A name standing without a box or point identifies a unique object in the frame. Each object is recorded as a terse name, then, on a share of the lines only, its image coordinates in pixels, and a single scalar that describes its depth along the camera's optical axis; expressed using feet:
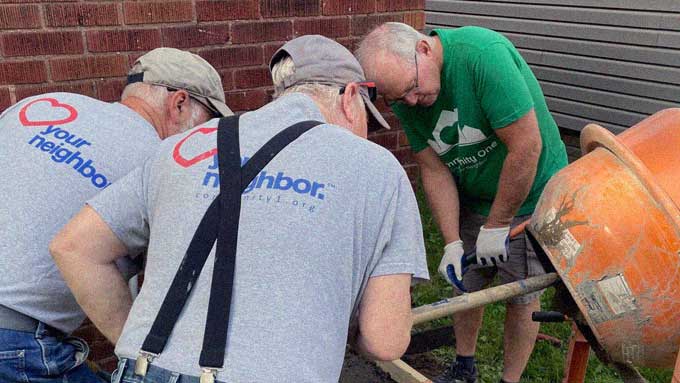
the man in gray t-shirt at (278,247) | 4.58
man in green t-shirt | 8.98
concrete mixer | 6.17
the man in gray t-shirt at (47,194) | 6.06
